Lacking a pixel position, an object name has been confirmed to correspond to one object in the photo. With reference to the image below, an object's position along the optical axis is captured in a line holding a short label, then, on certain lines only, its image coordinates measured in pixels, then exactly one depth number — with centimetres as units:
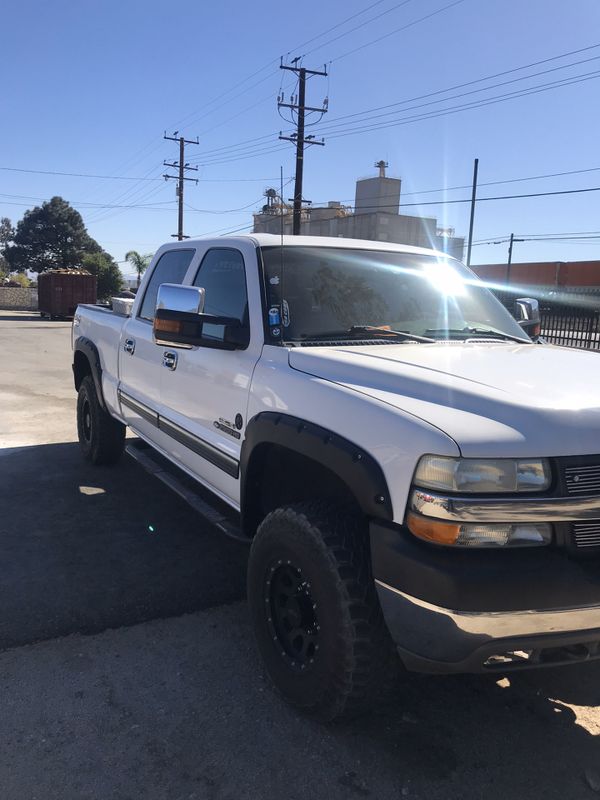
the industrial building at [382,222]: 6384
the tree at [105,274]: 4978
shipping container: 3419
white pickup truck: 205
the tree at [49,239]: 6762
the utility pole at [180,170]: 4700
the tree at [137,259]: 6631
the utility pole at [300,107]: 2802
